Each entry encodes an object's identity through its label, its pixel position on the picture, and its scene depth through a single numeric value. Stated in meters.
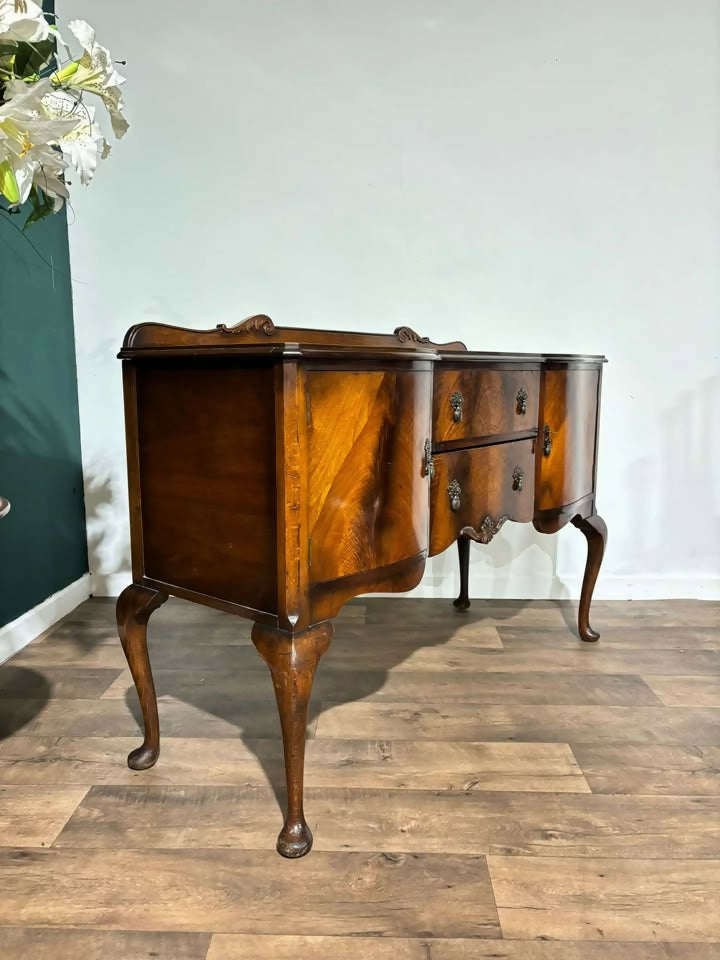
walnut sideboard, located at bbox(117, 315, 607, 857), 1.18
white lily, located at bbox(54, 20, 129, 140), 0.83
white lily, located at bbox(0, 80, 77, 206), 0.72
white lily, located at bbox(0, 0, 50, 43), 0.75
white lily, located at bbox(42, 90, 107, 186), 0.86
